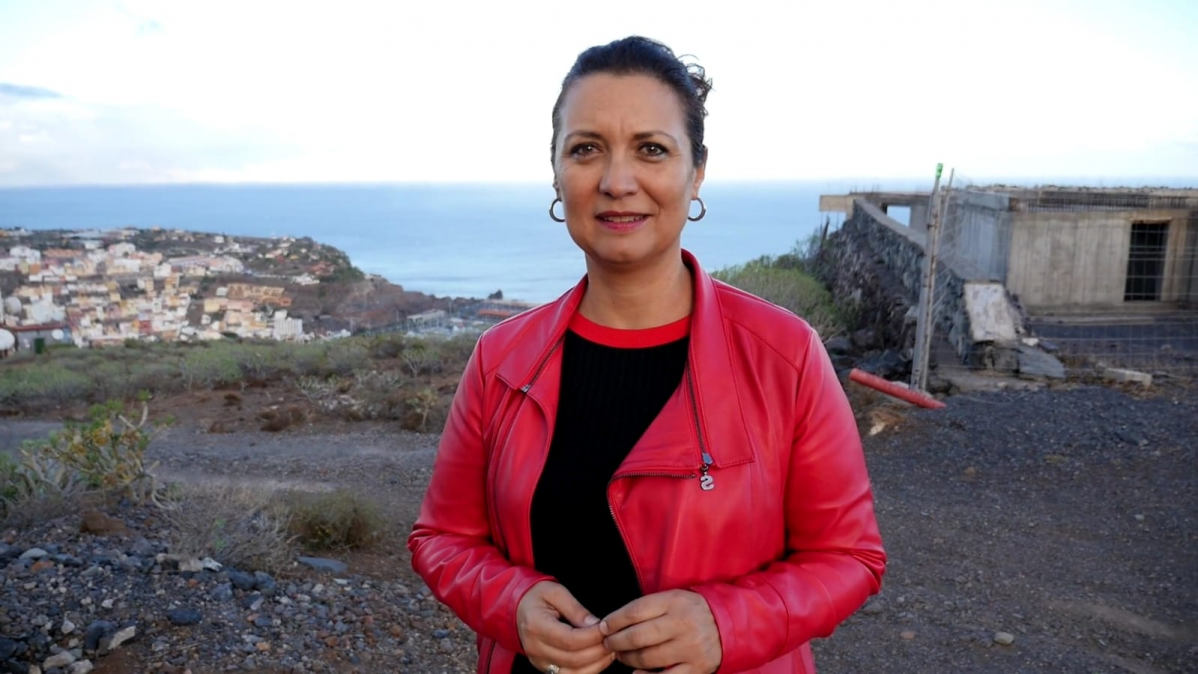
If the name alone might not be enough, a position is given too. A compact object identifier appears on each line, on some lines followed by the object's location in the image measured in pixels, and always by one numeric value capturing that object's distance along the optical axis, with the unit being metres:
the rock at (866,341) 12.54
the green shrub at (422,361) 12.61
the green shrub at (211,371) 12.49
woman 1.53
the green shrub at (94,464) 5.39
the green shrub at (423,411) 9.57
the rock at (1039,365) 9.04
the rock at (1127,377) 8.66
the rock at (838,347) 12.09
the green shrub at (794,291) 13.18
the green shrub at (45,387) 11.90
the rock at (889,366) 10.13
